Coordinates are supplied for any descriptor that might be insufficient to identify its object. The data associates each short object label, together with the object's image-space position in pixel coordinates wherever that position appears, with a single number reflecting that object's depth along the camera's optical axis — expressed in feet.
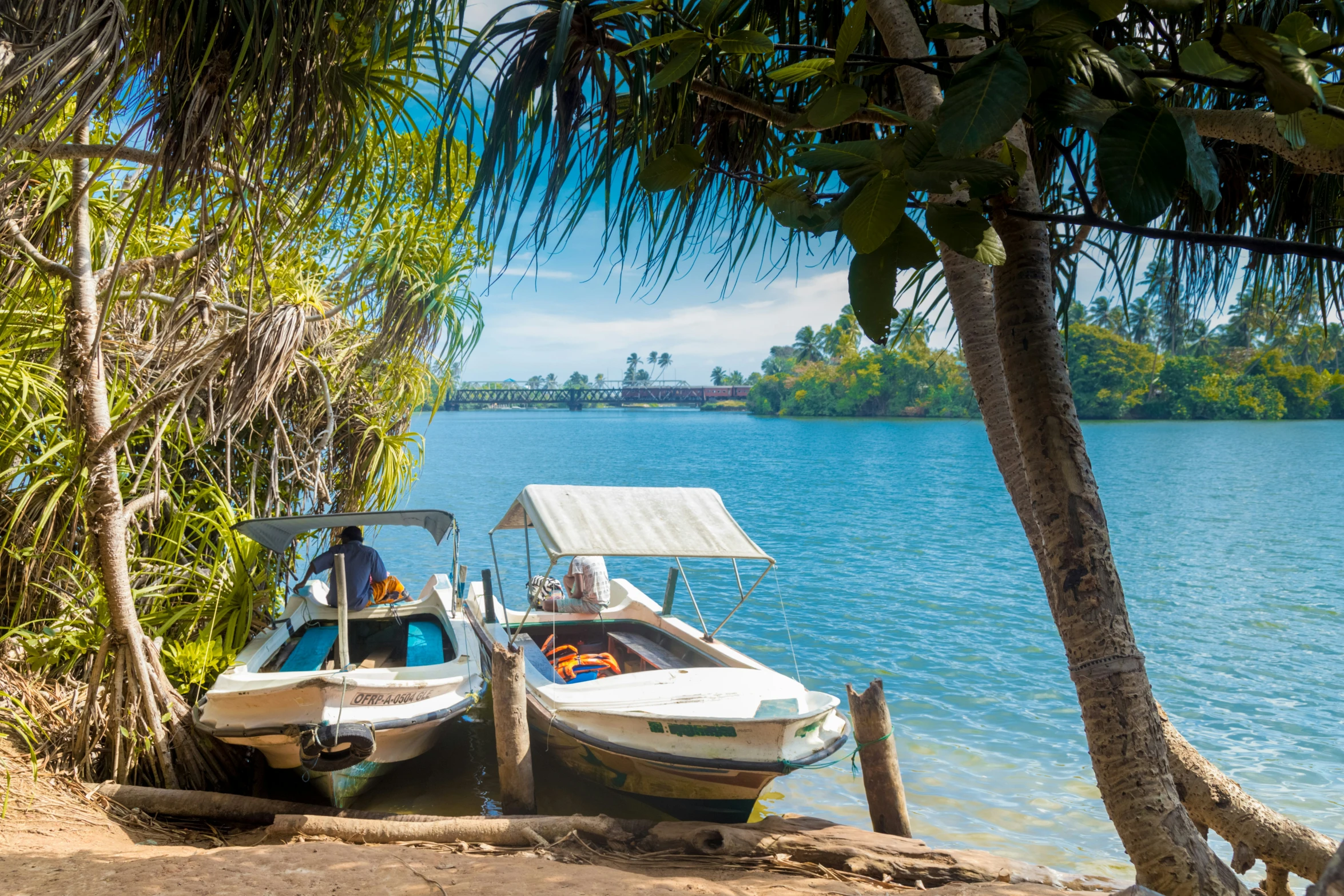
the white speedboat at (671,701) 16.92
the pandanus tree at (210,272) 7.66
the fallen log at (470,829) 15.60
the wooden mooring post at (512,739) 17.88
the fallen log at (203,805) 15.58
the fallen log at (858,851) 14.62
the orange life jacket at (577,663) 21.90
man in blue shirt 23.57
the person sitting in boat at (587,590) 26.73
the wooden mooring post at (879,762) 17.57
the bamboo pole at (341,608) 18.15
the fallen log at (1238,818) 10.25
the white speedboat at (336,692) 17.06
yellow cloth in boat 25.25
